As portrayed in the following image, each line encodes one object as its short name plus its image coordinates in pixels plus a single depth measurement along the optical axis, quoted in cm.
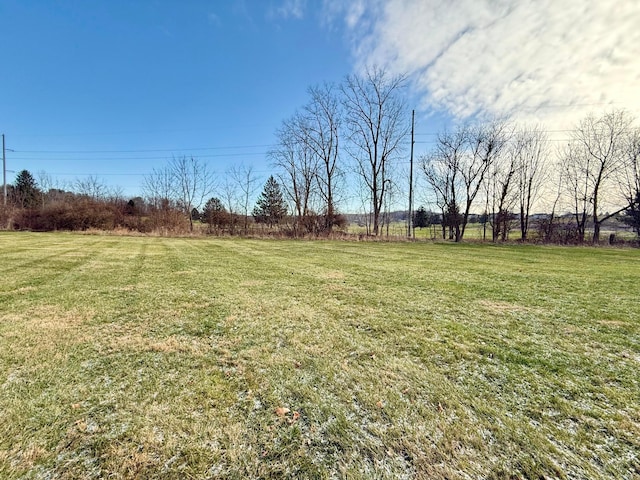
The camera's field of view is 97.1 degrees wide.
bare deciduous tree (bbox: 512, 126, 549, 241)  2256
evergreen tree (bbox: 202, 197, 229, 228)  2325
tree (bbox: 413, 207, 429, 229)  4100
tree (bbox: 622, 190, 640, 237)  2007
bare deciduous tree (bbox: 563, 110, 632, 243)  2019
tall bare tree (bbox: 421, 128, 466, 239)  2189
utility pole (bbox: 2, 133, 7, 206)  2483
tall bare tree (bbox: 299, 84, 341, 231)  2223
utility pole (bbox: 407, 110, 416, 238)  2003
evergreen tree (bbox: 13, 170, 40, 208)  3167
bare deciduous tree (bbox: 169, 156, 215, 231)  2638
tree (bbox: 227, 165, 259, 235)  2319
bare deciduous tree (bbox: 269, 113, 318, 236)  2249
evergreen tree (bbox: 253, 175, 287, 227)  2346
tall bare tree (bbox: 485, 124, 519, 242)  2209
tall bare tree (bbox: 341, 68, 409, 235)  2127
